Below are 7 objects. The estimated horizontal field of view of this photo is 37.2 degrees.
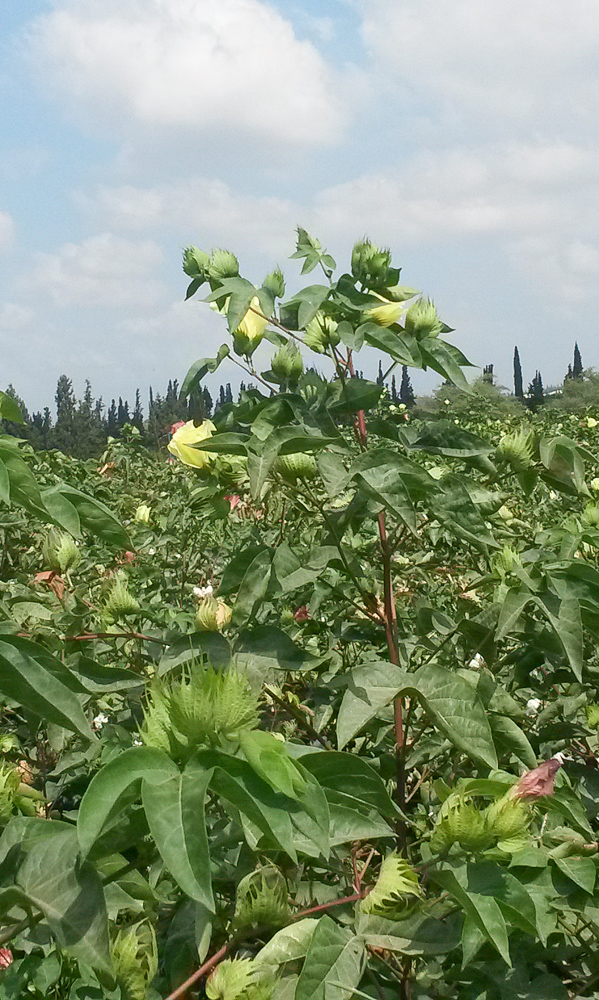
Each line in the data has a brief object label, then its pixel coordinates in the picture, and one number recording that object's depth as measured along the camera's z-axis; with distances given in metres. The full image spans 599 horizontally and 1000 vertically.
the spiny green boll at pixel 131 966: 0.82
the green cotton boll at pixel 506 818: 0.90
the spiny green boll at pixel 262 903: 0.89
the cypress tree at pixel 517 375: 49.78
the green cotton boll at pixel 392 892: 0.94
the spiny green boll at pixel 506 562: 1.23
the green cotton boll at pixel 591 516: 1.65
